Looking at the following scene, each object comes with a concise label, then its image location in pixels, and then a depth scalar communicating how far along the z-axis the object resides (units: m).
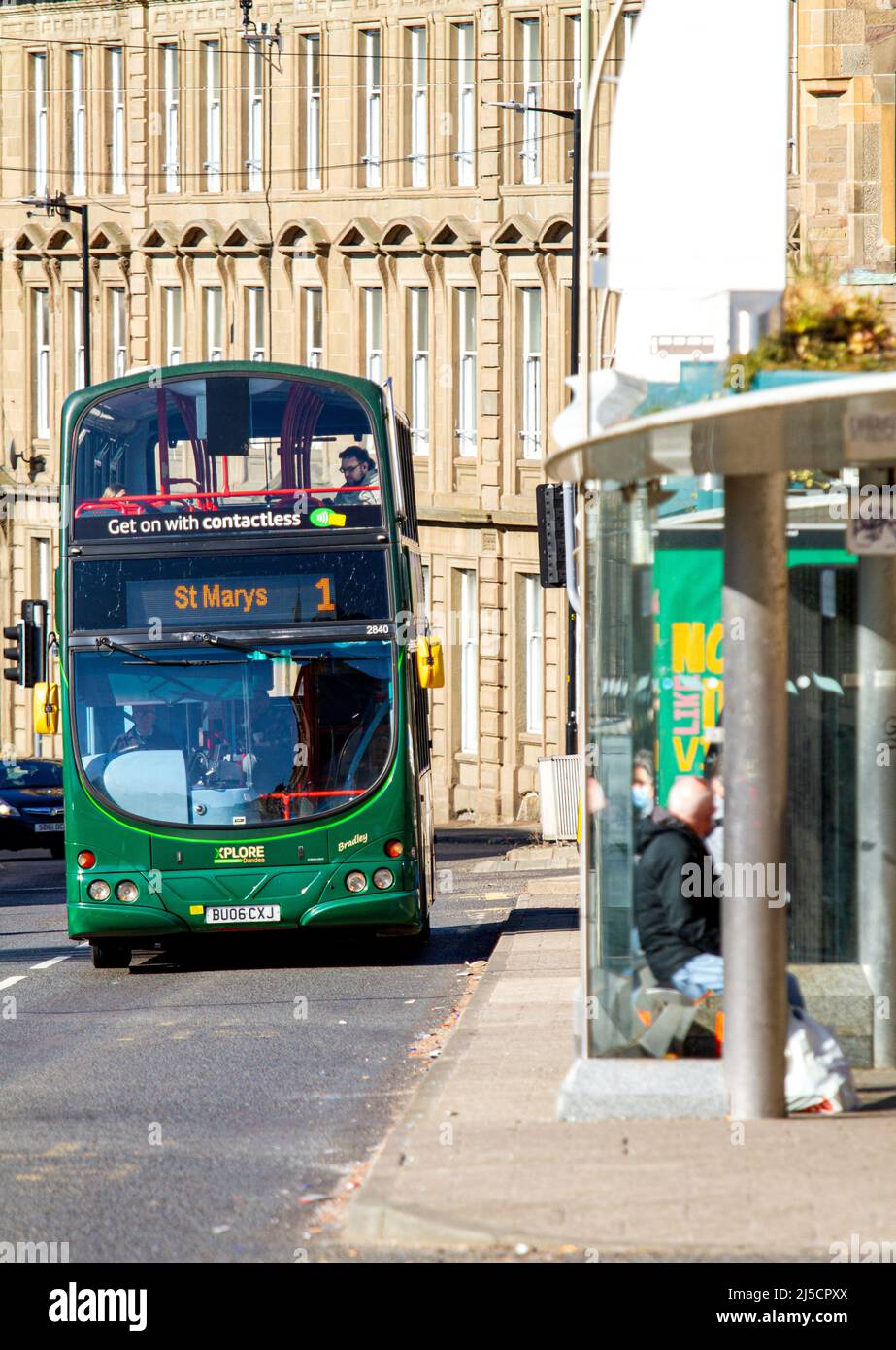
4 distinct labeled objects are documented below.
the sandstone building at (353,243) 38.41
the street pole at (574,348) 28.82
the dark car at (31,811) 31.73
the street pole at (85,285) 41.10
